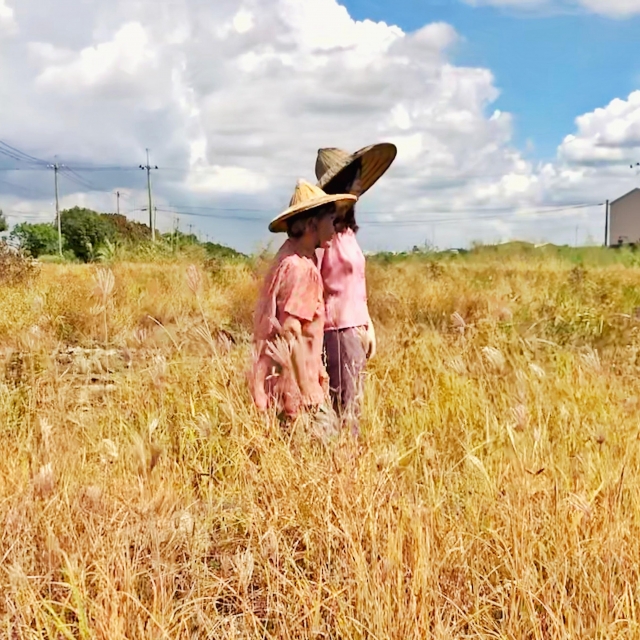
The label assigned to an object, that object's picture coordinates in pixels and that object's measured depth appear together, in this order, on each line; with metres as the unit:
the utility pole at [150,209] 46.72
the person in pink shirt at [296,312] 2.96
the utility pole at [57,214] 54.35
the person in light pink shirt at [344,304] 3.42
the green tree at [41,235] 59.86
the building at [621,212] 42.84
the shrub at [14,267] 11.23
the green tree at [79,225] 50.69
